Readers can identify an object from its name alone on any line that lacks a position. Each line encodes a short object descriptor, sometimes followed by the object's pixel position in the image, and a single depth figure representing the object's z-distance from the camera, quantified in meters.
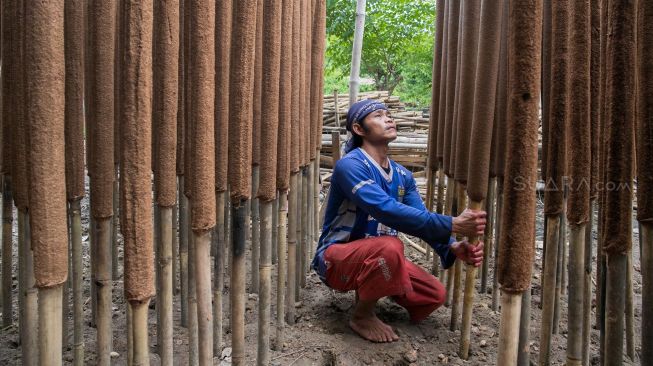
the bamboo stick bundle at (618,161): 1.05
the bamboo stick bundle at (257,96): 1.96
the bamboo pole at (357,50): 4.82
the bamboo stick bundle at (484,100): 2.01
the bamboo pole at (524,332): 1.75
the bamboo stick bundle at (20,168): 1.69
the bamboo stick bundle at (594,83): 1.47
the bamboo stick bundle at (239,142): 1.70
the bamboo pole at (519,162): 1.09
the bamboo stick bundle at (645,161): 1.01
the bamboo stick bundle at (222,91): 1.67
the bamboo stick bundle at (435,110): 3.34
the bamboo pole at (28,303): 1.76
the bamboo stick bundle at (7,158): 1.86
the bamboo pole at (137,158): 1.26
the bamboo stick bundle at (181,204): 2.19
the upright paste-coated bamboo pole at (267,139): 1.94
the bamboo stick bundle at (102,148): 1.58
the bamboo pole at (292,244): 2.74
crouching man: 2.54
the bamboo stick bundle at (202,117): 1.46
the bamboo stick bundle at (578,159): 1.25
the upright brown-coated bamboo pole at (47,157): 1.13
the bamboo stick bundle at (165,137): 1.40
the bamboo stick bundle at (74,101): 1.60
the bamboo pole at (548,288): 1.58
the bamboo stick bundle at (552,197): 1.39
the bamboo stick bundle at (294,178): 2.58
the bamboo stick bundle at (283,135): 2.26
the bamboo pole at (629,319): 2.11
